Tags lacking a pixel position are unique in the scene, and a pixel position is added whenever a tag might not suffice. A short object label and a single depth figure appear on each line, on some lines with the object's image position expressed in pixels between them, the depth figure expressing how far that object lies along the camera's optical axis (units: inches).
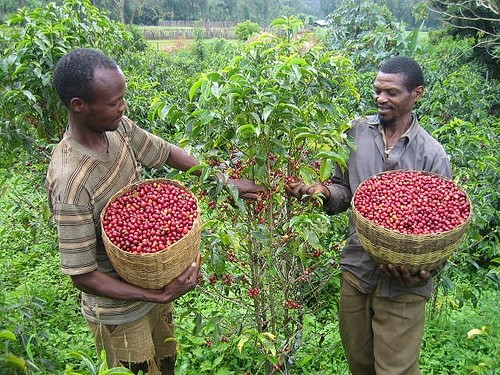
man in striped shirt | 75.6
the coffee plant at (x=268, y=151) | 80.0
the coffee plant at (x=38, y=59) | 117.8
